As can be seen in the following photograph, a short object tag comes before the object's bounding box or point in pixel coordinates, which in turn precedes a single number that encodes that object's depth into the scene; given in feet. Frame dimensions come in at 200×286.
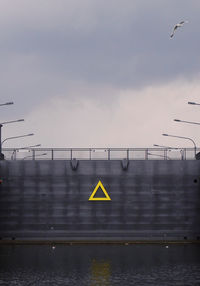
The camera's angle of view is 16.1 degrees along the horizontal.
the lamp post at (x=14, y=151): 281.99
